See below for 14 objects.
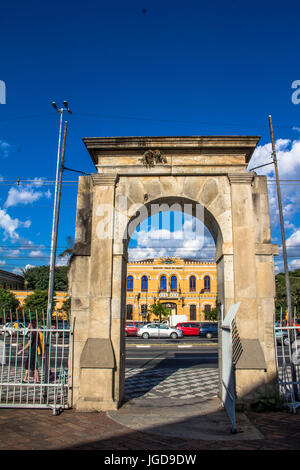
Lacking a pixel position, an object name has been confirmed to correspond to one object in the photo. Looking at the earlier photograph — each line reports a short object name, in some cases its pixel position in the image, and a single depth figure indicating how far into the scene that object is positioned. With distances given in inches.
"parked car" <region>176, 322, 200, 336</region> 1237.1
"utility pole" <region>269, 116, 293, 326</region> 662.6
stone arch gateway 254.8
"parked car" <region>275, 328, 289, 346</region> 853.0
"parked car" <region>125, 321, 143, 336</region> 1197.1
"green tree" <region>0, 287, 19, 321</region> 1601.9
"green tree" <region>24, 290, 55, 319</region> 1404.0
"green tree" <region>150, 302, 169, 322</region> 1513.3
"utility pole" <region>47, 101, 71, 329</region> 605.3
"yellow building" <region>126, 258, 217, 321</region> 1765.5
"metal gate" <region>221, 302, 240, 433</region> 204.7
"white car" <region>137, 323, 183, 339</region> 1126.5
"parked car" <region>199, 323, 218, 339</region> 1177.4
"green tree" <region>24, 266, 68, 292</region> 2160.4
